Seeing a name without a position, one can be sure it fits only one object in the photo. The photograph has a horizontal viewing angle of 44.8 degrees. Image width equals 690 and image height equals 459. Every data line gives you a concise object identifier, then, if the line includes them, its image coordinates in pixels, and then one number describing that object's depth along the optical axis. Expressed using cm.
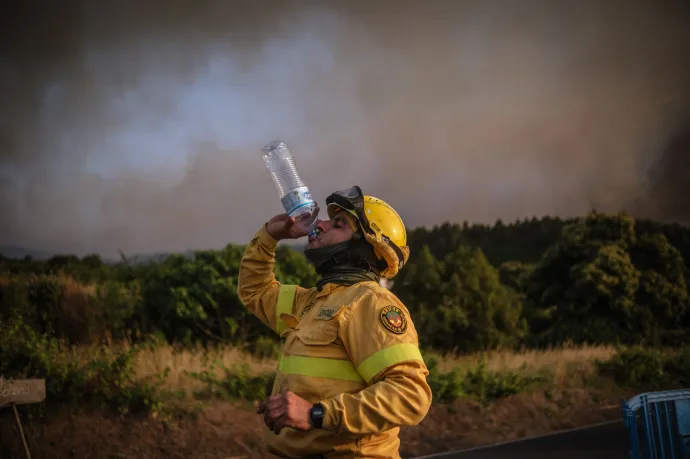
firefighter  306
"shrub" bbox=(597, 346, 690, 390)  1430
